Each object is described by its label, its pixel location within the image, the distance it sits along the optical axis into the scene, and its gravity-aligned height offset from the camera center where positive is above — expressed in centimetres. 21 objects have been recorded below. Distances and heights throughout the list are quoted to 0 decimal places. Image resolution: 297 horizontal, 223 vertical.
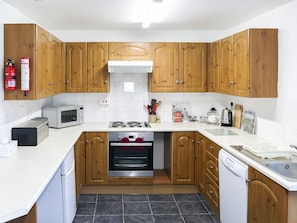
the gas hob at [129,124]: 364 -32
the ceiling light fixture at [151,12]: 244 +97
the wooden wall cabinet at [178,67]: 370 +51
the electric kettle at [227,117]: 357 -20
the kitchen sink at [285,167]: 210 -52
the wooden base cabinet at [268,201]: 167 -70
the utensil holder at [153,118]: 390 -24
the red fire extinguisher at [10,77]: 232 +22
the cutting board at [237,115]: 340 -16
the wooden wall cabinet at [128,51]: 367 +74
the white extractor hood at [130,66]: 350 +49
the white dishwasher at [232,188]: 222 -79
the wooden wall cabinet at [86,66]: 366 +51
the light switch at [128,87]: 394 +24
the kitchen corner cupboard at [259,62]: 262 +42
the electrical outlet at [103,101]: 395 +2
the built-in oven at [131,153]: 351 -70
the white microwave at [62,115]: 343 -18
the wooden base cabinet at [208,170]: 286 -82
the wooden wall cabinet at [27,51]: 239 +47
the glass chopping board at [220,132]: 314 -36
